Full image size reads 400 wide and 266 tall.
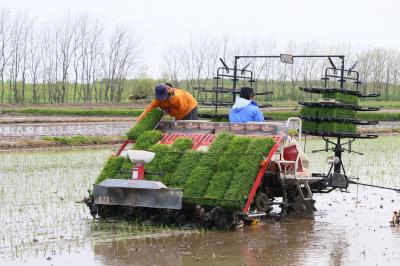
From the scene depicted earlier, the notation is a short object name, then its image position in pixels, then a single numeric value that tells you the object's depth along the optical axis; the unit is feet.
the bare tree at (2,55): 214.18
